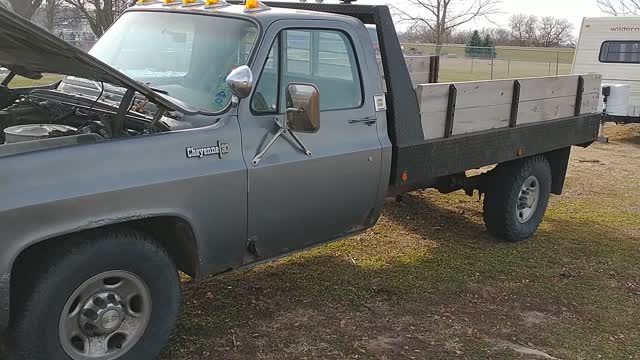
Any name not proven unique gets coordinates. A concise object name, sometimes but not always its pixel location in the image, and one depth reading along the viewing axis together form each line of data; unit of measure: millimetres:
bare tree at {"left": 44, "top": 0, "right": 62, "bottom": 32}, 18359
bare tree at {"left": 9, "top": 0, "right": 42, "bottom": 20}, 14000
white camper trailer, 12758
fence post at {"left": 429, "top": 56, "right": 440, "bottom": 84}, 7285
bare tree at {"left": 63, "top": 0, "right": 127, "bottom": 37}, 15618
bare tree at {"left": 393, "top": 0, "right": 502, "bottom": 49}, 23047
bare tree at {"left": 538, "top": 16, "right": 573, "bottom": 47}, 54719
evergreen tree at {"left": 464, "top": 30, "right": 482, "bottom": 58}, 28453
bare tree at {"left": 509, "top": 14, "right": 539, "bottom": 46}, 53316
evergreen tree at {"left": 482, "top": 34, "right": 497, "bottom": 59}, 29531
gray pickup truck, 2906
